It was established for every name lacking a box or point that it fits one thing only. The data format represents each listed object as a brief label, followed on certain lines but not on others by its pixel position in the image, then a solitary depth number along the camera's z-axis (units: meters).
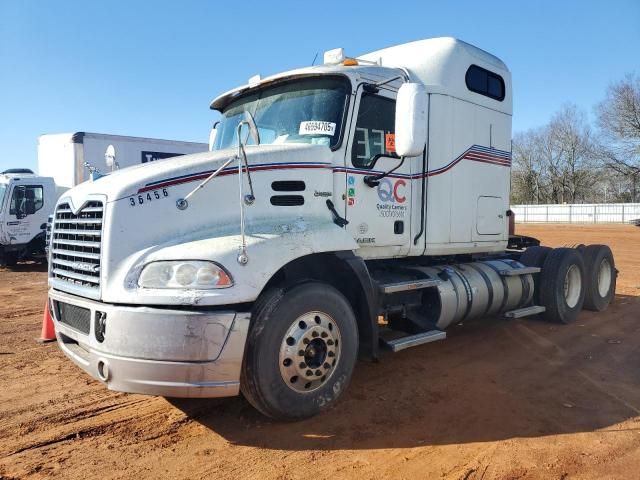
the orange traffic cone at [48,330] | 5.41
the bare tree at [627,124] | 44.09
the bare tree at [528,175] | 60.75
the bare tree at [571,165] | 56.41
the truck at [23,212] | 15.56
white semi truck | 3.50
